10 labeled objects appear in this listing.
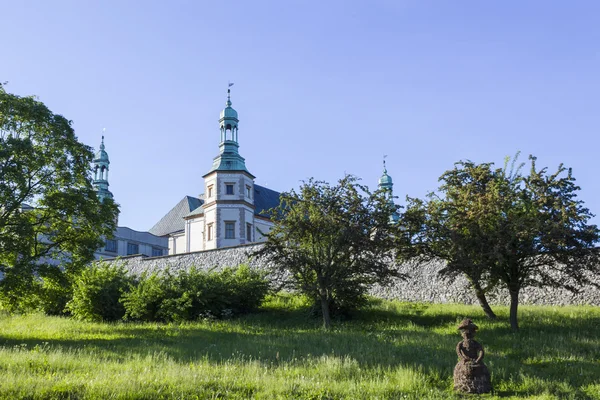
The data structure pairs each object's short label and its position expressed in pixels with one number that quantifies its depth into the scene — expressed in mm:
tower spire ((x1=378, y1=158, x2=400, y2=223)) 67062
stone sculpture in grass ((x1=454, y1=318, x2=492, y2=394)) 10289
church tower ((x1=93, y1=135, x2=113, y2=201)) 63562
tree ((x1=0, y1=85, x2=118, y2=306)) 17375
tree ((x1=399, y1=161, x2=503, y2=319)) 16797
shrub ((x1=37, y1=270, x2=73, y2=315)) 18781
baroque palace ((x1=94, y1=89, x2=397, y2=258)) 52469
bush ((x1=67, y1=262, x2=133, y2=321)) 22391
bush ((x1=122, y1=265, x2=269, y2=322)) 21109
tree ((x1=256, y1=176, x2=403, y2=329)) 18672
